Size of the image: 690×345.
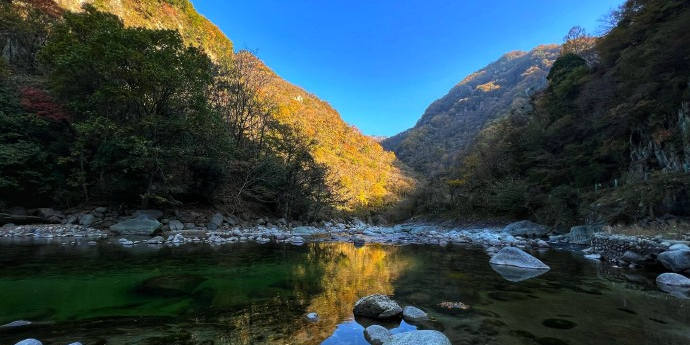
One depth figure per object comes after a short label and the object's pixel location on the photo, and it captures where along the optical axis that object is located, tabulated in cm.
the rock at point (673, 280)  694
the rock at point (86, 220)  1825
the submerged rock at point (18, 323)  409
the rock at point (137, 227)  1650
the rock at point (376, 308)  488
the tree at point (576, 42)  4309
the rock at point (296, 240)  1645
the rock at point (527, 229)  2184
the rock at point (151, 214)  1927
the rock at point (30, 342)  326
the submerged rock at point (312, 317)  477
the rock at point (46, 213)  1875
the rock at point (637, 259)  910
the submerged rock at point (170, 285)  608
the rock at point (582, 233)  1593
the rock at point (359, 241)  1682
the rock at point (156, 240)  1380
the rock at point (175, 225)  1883
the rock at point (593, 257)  1126
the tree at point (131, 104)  1883
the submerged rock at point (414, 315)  488
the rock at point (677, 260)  792
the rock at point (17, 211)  1853
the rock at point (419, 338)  346
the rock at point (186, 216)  2079
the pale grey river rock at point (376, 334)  398
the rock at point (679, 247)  813
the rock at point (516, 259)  973
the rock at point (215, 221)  2063
